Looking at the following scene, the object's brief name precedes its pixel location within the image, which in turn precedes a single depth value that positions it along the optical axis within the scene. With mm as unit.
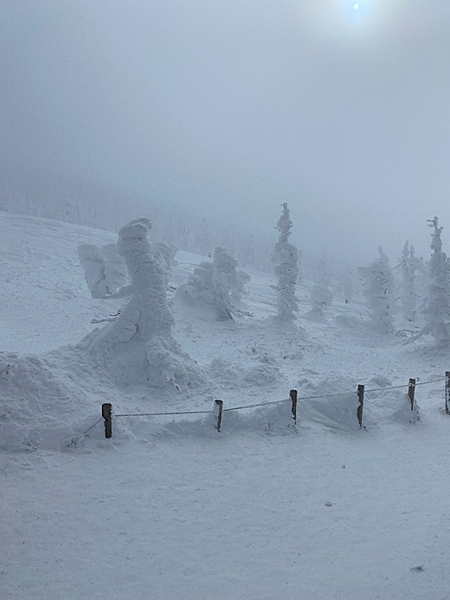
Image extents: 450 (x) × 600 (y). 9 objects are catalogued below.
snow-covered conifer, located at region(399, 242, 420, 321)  62125
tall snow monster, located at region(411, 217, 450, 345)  28828
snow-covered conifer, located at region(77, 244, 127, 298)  35562
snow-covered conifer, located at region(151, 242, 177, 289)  35616
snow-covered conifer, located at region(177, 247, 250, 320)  35594
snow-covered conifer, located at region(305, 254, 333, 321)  50891
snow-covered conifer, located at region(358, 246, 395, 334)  41188
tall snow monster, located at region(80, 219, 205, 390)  15203
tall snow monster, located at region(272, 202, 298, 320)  36688
